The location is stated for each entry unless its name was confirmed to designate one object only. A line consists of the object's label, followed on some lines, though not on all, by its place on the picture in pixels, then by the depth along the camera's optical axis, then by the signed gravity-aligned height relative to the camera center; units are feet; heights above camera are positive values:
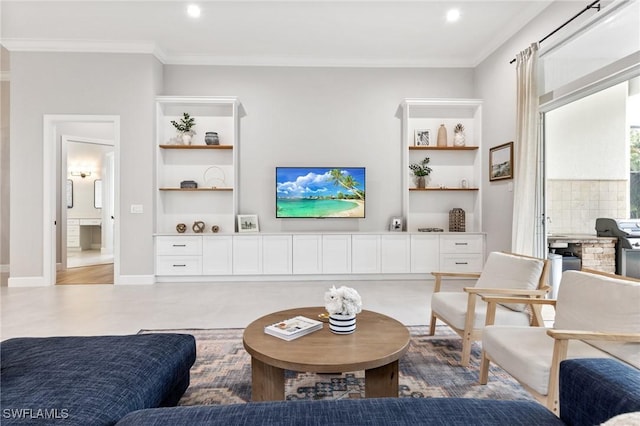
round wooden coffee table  4.78 -2.19
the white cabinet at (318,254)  15.20 -2.02
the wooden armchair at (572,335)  4.70 -2.00
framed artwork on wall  13.71 +2.23
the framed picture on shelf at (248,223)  16.00 -0.58
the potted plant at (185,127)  15.74 +4.05
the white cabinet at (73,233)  25.18 -1.75
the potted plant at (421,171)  16.47 +2.06
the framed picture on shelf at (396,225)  16.35 -0.66
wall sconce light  24.58 +2.76
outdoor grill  11.82 -1.16
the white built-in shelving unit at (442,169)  16.65 +2.23
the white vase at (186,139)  15.71 +3.47
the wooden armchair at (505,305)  7.07 -2.14
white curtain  11.43 +1.69
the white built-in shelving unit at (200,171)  16.21 +2.02
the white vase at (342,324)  5.84 -2.01
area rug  5.96 -3.33
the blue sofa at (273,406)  3.21 -2.07
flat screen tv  16.24 +0.97
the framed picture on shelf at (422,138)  16.67 +3.78
